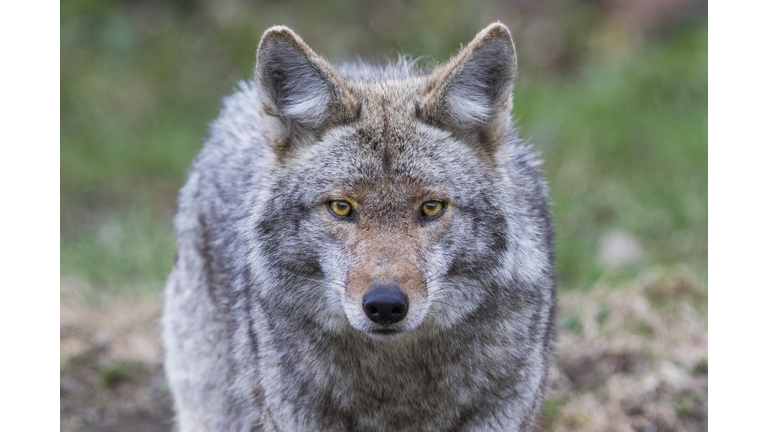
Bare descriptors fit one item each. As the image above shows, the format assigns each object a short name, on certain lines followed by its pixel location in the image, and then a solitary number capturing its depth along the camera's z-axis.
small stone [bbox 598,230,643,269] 14.86
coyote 6.74
